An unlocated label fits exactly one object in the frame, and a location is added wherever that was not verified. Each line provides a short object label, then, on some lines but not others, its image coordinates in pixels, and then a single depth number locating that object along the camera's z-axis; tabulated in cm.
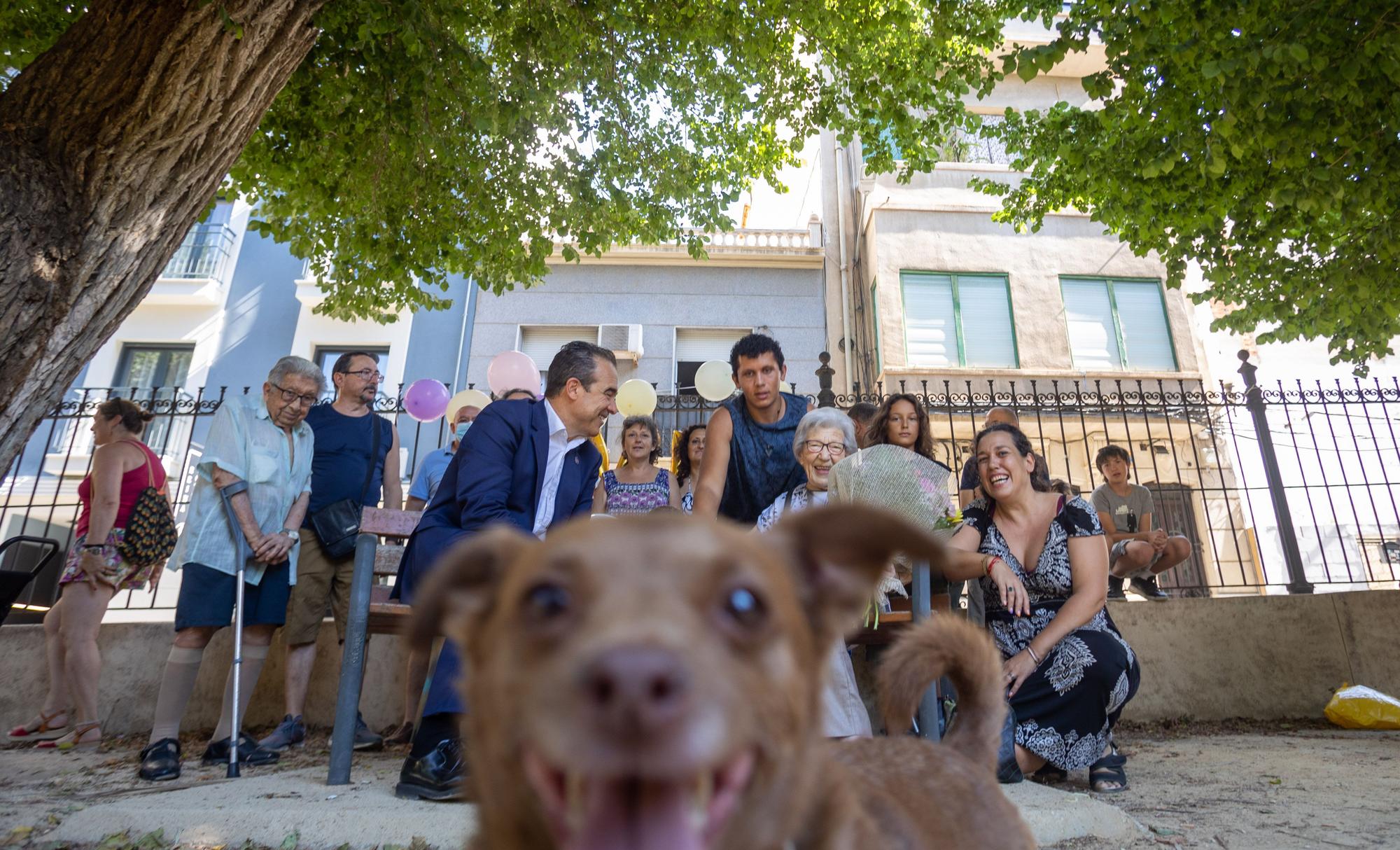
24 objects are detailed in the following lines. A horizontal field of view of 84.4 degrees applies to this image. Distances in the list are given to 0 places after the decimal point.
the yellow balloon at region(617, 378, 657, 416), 823
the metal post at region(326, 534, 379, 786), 371
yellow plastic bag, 585
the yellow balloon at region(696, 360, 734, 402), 875
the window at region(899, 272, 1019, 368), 1499
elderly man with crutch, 434
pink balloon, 733
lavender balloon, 855
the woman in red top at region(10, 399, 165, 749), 479
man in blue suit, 339
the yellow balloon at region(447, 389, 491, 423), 794
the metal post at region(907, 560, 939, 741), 364
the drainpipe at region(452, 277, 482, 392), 1630
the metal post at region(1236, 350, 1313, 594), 695
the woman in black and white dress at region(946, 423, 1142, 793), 406
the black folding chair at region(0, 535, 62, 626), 435
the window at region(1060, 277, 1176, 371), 1508
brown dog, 93
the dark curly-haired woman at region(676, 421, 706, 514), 664
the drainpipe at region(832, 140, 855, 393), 1628
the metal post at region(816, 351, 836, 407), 780
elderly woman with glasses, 378
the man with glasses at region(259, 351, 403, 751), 493
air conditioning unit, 1608
